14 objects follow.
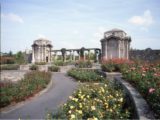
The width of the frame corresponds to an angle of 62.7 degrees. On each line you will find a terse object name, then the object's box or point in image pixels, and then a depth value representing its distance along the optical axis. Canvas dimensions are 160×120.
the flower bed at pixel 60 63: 14.80
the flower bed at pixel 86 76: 8.45
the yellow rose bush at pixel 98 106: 3.28
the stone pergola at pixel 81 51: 17.59
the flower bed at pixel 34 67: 13.76
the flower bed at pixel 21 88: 5.42
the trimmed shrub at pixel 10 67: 14.75
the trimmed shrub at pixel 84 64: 12.99
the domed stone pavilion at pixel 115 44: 15.26
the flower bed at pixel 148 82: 2.83
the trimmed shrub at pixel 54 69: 12.66
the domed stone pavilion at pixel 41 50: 19.00
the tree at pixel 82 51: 18.27
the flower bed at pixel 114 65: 7.42
